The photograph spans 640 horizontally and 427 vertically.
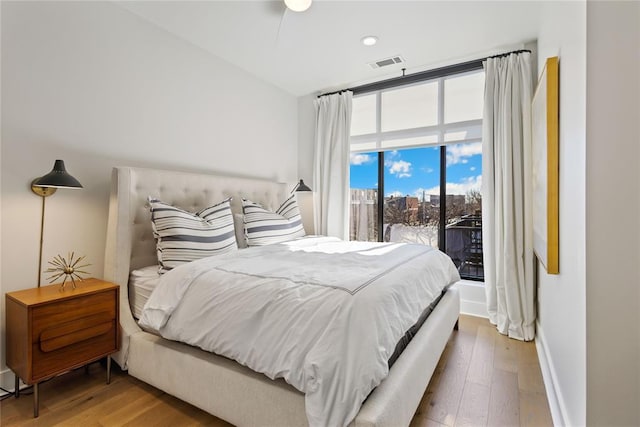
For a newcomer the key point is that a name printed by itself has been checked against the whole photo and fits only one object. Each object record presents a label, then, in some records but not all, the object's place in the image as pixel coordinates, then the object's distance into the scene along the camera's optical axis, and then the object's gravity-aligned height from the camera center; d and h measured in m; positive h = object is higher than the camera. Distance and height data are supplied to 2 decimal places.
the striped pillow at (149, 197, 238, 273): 2.01 -0.15
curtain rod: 3.15 +1.57
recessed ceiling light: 2.74 +1.59
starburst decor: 1.95 -0.36
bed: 1.26 -0.72
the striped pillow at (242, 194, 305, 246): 2.71 -0.11
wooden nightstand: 1.57 -0.64
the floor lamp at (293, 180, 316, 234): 4.04 +0.08
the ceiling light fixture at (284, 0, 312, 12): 2.21 +1.53
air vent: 3.12 +1.61
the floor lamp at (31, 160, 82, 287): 1.71 +0.17
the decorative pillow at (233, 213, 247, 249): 2.86 -0.17
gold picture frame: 1.62 +0.28
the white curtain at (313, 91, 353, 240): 3.85 +0.65
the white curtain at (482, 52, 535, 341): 2.68 +0.20
